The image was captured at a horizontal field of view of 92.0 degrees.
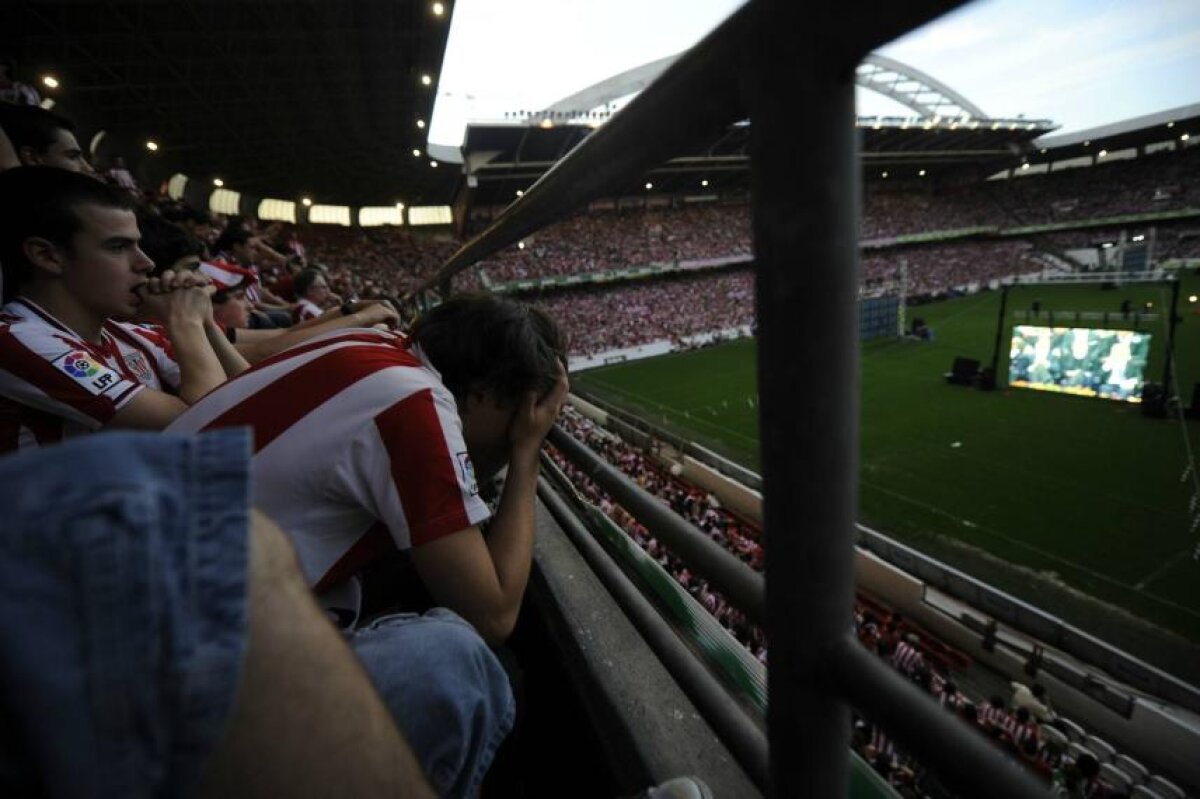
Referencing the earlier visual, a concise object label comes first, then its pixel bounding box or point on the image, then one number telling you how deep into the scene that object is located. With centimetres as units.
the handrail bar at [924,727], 38
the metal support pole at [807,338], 39
